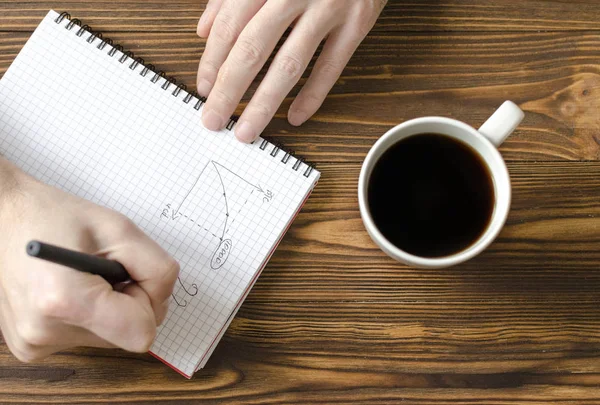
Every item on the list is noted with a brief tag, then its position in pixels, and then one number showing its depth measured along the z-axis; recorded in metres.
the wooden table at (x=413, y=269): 0.65
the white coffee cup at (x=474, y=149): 0.56
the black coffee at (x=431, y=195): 0.61
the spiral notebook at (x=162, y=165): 0.63
